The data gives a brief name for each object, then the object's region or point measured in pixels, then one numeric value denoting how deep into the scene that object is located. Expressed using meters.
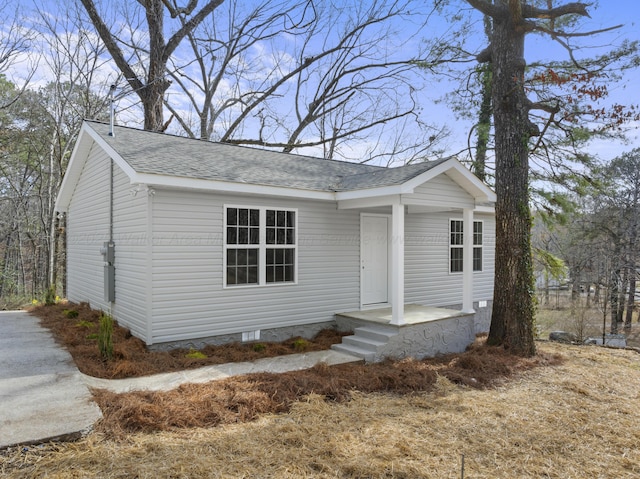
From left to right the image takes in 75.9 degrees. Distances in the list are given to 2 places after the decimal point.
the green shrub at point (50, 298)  10.86
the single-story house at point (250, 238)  6.45
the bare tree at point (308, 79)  17.38
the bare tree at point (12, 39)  12.85
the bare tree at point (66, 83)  14.78
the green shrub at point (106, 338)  5.76
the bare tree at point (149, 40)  13.93
